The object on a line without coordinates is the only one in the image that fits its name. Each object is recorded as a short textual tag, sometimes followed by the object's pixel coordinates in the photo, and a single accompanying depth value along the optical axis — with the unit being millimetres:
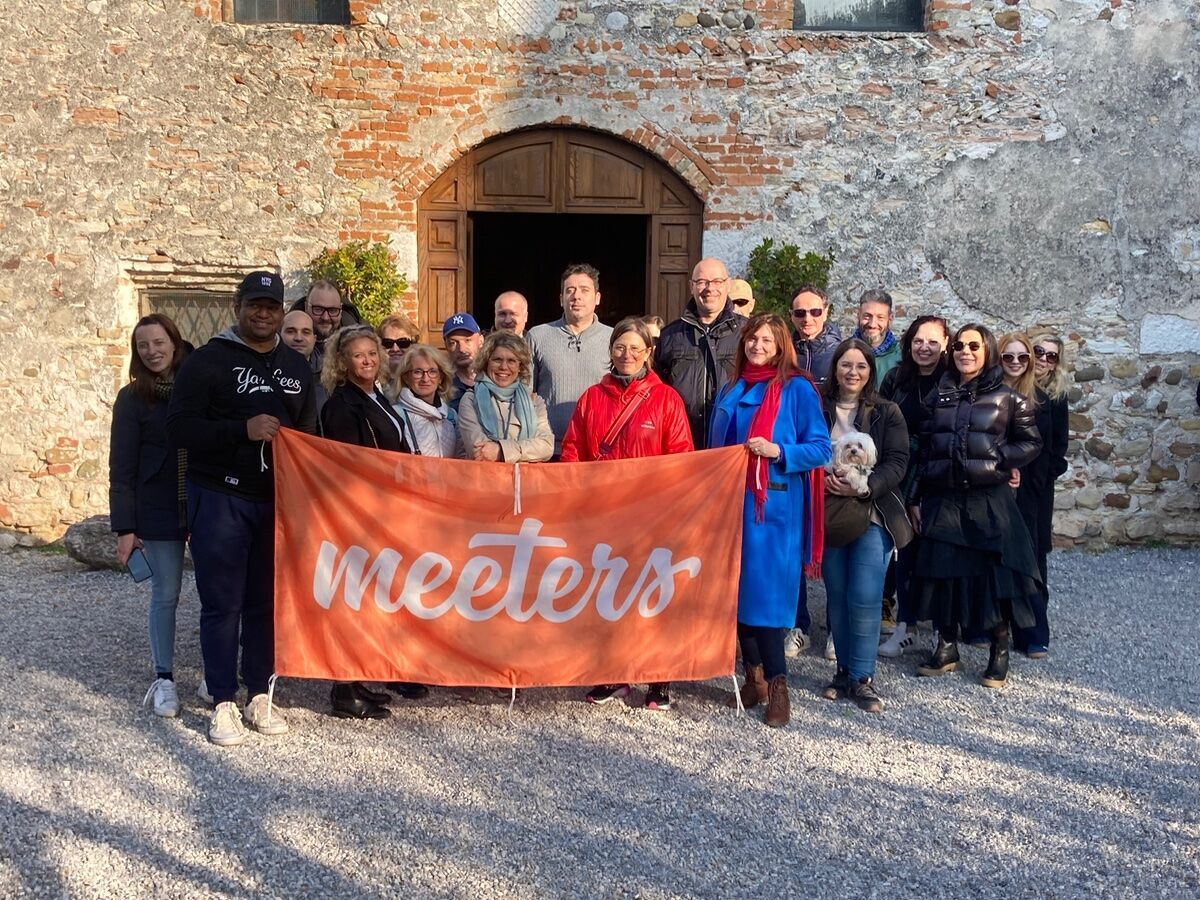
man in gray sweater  5887
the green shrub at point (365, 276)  8688
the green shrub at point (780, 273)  8664
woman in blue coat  4965
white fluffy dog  5098
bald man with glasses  5652
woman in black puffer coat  5484
